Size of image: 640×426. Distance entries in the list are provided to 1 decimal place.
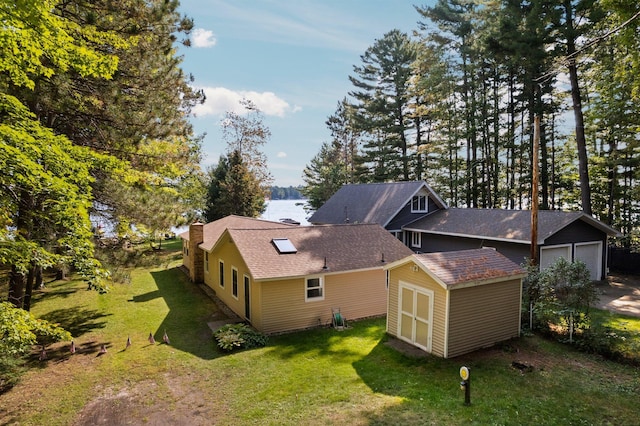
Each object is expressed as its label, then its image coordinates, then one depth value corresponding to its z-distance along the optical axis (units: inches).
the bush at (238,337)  460.1
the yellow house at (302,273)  516.1
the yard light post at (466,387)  300.8
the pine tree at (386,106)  1477.6
